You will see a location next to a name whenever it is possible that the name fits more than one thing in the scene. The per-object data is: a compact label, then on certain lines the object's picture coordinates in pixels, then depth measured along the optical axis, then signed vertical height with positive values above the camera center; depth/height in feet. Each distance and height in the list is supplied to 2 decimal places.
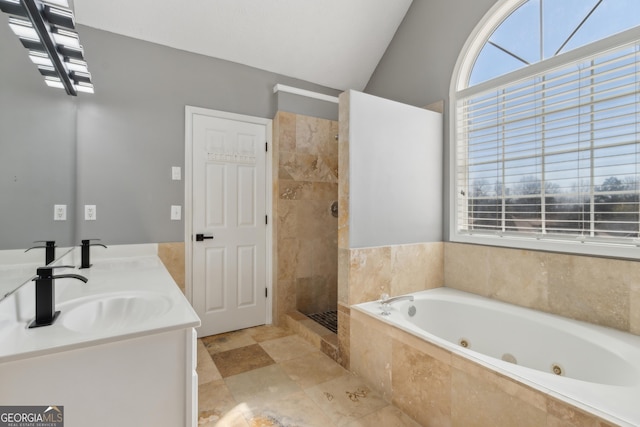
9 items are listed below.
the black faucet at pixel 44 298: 3.52 -0.98
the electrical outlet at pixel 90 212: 7.59 -0.01
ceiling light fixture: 3.97 +2.57
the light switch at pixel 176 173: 8.77 +1.09
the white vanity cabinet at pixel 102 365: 2.91 -1.54
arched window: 5.83 +1.87
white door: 9.24 -0.33
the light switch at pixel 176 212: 8.80 +0.01
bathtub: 3.79 -2.22
